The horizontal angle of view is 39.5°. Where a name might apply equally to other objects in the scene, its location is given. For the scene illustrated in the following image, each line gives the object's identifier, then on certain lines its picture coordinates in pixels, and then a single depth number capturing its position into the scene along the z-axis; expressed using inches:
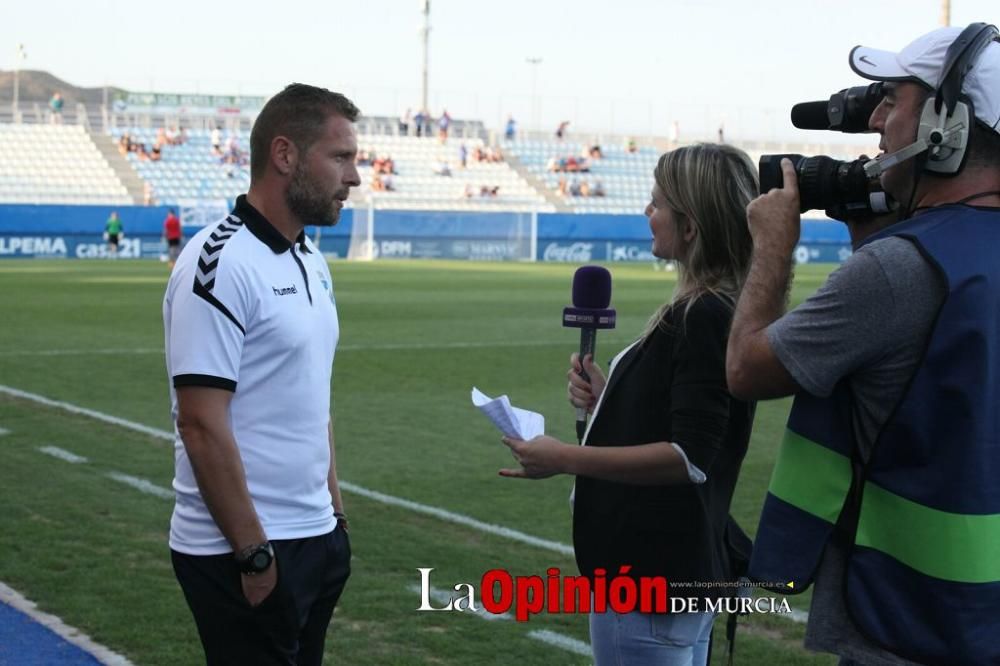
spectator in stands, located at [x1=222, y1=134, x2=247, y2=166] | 2186.3
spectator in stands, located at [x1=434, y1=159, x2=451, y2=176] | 2309.3
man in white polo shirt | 127.0
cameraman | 95.2
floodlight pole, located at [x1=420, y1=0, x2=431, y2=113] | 2874.0
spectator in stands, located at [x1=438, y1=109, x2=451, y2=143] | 2463.1
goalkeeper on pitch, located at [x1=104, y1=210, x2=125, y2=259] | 1626.5
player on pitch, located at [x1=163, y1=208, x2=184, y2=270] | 1473.9
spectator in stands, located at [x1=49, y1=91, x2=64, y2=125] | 2176.4
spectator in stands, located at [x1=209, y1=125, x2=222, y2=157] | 2204.7
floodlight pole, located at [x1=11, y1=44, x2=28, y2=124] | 2138.3
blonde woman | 124.1
